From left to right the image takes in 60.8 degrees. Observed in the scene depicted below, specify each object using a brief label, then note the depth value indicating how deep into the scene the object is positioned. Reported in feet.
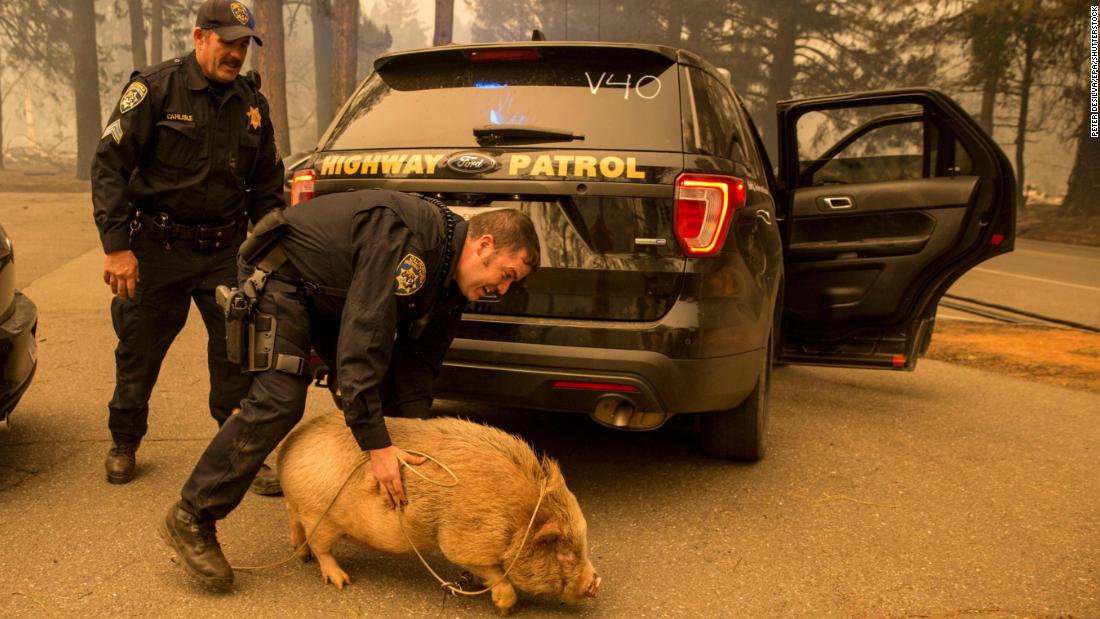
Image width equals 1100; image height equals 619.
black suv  11.28
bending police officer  8.66
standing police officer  11.46
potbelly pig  8.72
